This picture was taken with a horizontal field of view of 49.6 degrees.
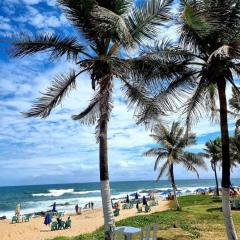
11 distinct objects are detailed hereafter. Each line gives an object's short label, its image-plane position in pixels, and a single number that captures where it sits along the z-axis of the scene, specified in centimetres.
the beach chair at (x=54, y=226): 1770
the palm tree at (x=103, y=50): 650
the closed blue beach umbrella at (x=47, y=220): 1911
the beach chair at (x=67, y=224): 1765
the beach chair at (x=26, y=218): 2307
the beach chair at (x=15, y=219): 2308
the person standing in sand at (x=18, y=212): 2385
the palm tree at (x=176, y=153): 1919
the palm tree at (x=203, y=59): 686
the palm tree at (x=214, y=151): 3128
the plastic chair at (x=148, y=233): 736
